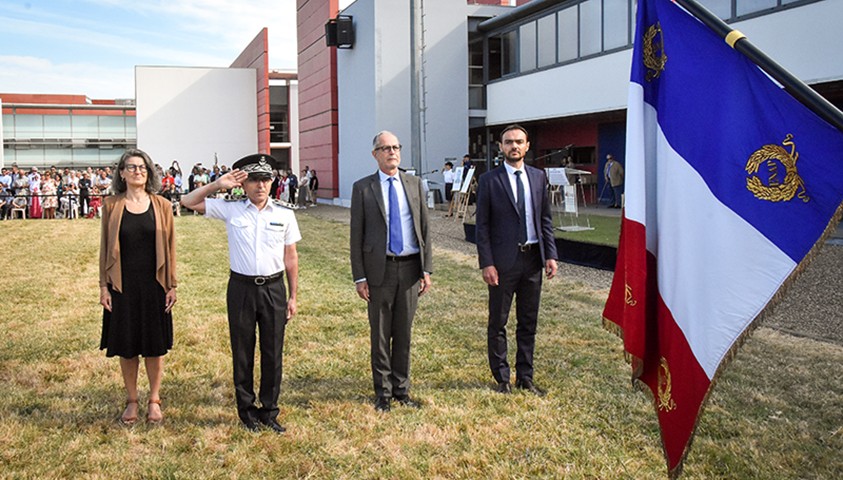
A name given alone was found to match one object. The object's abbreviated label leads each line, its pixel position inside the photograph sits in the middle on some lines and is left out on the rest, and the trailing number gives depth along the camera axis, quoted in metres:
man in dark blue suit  5.43
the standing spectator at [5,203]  24.49
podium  15.35
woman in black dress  4.75
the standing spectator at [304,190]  32.19
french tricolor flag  2.42
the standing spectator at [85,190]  24.75
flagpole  2.26
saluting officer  4.64
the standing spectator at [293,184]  31.06
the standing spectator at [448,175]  24.08
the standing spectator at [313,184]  33.44
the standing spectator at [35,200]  24.80
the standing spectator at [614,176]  23.08
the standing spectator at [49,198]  24.88
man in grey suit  5.14
